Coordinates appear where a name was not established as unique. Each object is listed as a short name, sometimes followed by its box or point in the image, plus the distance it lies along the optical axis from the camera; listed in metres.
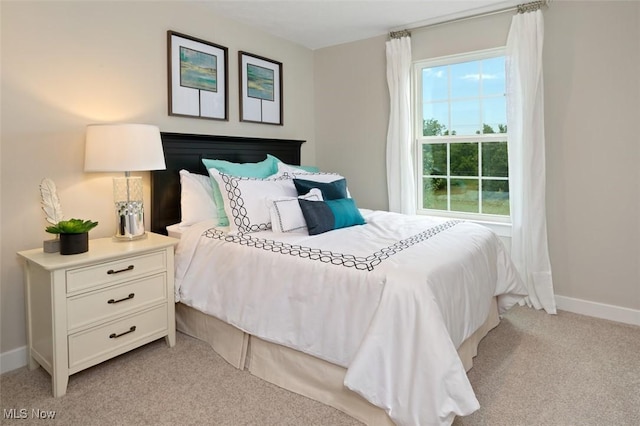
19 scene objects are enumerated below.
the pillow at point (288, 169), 3.27
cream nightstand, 2.01
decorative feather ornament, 2.23
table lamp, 2.34
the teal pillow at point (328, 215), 2.55
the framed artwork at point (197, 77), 3.03
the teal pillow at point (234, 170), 2.80
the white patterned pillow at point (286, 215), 2.57
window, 3.45
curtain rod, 3.01
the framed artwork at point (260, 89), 3.59
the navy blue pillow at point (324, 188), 2.92
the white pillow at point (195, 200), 2.84
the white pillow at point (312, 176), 3.13
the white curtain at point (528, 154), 3.04
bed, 1.61
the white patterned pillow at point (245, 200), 2.60
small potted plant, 2.13
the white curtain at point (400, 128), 3.69
